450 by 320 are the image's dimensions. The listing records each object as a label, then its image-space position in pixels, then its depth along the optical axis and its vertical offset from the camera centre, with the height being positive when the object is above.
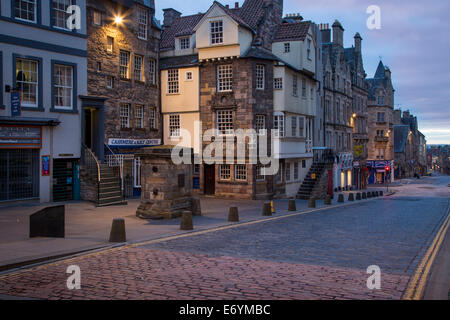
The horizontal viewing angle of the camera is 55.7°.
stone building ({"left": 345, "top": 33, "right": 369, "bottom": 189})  54.31 +7.49
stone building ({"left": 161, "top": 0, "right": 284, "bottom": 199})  28.72 +5.44
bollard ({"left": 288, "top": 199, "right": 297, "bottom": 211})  23.83 -2.41
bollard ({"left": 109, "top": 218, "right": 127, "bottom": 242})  12.66 -2.05
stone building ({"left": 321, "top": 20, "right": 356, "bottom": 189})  43.75 +6.52
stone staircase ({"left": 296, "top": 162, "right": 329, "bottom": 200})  34.12 -1.56
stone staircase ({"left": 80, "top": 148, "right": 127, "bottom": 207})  22.36 -1.05
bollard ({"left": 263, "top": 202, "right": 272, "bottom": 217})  20.92 -2.31
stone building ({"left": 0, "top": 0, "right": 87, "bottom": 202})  20.45 +3.35
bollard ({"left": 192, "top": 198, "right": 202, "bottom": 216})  19.66 -2.03
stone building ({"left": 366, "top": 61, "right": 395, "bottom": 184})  75.75 +6.79
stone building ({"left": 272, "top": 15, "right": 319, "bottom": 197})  30.33 +4.81
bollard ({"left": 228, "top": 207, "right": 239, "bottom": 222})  18.16 -2.26
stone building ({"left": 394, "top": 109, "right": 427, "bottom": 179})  89.38 +3.72
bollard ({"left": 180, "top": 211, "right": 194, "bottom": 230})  15.33 -2.09
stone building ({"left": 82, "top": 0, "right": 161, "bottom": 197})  25.69 +5.25
